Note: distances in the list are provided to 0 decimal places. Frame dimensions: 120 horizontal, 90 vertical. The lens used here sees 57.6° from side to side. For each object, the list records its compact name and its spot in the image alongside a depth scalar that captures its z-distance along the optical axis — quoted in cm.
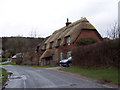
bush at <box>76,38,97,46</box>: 1822
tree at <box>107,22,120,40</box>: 1701
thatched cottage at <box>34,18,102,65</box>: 1954
